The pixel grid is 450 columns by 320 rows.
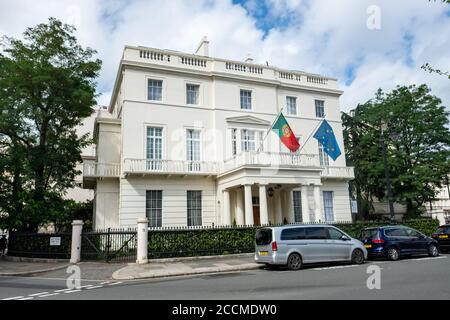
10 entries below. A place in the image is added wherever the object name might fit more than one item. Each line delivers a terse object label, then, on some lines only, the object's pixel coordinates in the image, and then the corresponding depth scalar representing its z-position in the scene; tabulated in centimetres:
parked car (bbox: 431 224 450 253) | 1877
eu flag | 2216
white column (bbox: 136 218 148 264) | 1639
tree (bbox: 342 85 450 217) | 3064
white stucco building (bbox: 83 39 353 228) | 2250
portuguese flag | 2181
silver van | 1361
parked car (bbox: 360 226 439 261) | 1609
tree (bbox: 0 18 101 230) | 2077
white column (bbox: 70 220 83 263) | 1738
